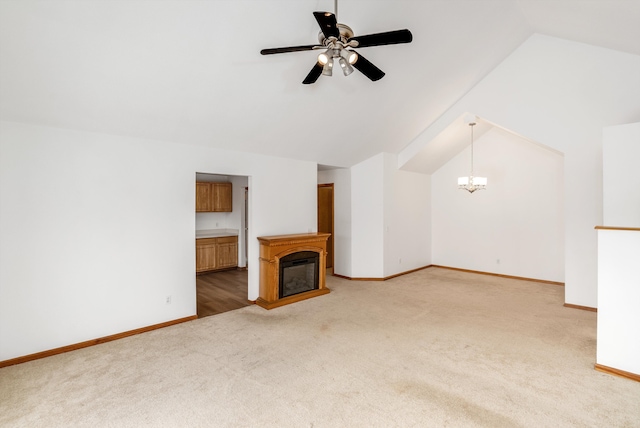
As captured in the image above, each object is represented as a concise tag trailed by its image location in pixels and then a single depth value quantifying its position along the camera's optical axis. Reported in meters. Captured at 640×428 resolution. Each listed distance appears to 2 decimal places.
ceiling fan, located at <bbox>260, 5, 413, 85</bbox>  2.09
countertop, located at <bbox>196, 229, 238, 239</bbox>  6.76
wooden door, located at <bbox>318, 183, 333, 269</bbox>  6.78
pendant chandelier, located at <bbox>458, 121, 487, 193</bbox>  5.44
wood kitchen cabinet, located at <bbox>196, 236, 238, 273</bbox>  6.46
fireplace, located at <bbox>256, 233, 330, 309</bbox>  4.50
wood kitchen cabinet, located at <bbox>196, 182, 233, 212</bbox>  6.68
